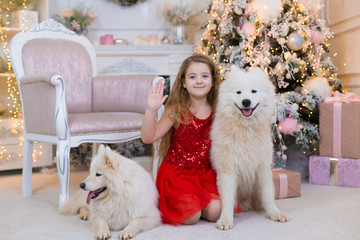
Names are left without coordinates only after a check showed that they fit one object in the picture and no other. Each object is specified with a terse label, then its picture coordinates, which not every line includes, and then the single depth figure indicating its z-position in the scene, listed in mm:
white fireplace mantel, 4383
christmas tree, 3068
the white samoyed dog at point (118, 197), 1803
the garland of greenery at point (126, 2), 4605
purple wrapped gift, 2847
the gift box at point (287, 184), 2514
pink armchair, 2373
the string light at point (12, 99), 3508
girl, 2068
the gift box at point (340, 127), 2852
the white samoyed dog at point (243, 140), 1892
